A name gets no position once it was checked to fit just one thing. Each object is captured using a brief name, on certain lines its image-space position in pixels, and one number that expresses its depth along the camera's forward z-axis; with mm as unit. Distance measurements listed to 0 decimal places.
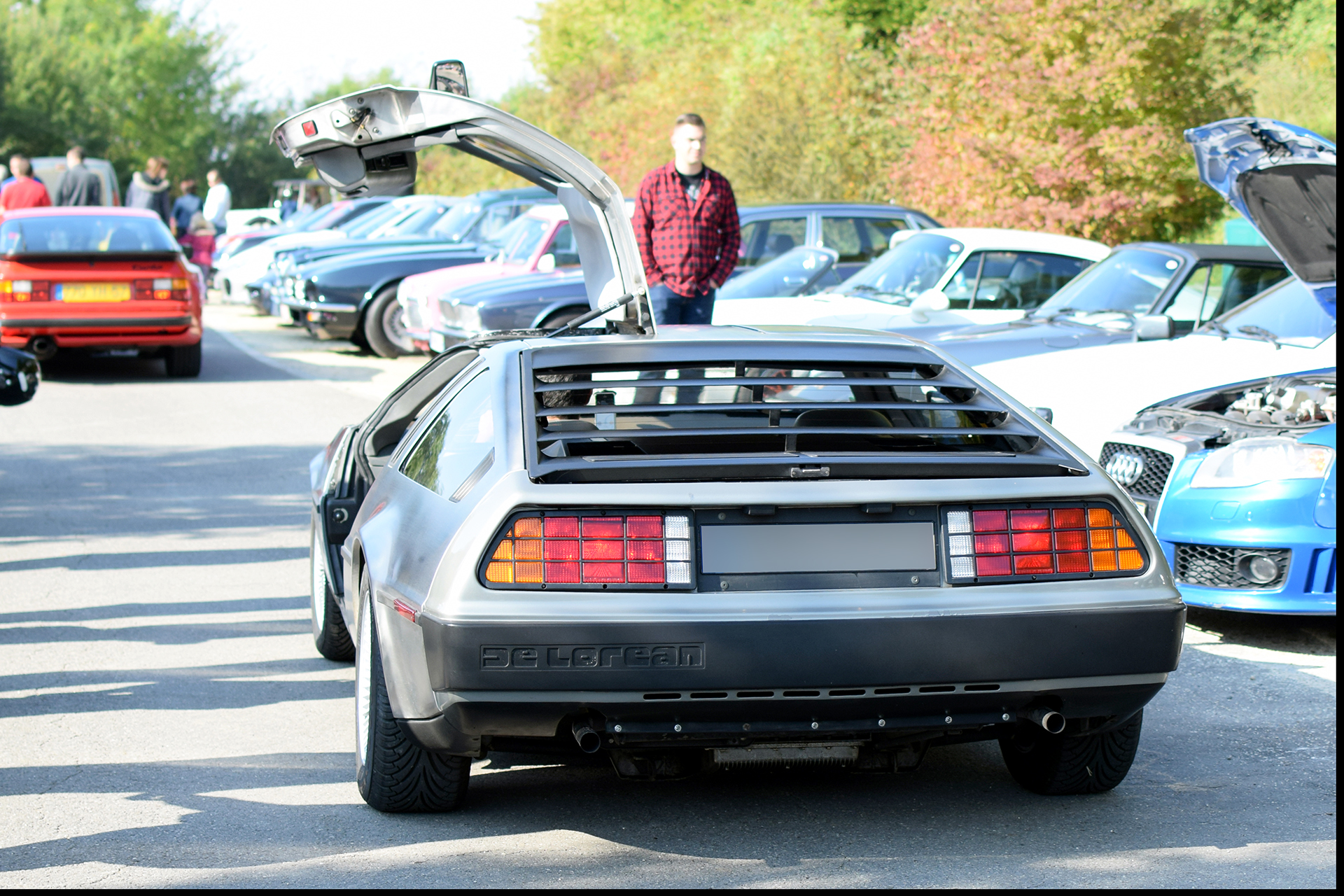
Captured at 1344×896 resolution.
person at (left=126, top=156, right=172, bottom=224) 25641
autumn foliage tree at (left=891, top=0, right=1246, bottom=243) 18312
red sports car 14750
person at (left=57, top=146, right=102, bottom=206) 22359
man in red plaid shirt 9438
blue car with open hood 6078
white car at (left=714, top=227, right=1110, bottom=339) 11383
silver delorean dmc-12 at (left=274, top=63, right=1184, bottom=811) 3543
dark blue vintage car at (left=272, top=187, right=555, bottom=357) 17844
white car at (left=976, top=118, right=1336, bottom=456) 6594
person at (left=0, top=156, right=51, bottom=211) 21031
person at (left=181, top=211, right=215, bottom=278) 27391
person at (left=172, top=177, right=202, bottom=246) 27328
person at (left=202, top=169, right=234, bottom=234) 30672
